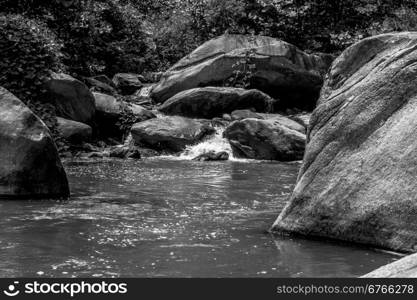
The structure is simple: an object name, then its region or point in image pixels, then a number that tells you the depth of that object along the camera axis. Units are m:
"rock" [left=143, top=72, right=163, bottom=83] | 23.76
